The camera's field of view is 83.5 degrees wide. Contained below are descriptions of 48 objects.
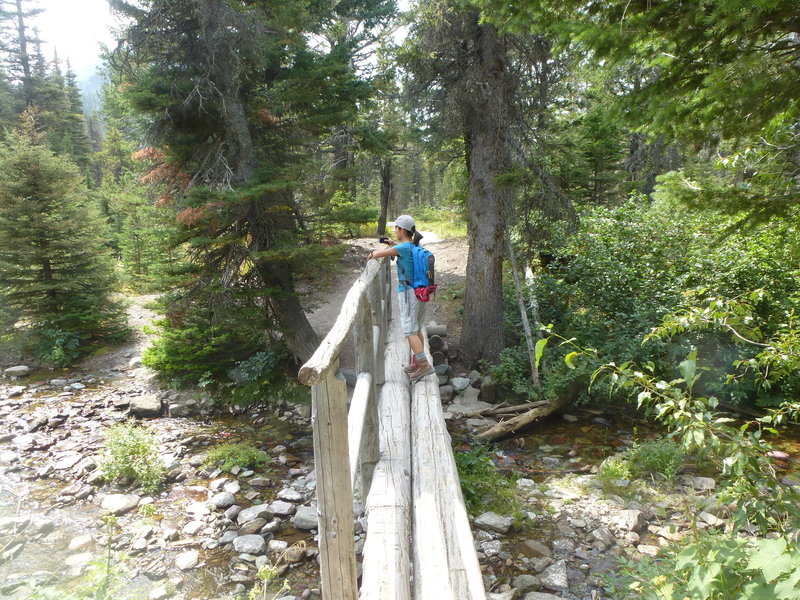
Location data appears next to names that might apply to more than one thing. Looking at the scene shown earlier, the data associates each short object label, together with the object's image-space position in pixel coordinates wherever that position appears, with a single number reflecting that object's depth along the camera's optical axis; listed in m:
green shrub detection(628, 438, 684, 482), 6.39
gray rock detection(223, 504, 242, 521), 6.34
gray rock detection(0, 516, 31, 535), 5.96
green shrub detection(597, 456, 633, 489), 6.38
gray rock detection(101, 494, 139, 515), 6.50
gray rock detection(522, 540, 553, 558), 5.05
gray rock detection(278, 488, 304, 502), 6.76
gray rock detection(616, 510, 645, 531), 5.36
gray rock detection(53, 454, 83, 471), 7.70
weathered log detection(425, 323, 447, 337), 11.48
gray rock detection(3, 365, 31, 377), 11.88
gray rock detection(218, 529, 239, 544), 5.87
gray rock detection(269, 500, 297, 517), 6.39
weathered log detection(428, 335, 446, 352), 10.81
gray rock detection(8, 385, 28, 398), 10.76
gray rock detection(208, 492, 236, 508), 6.65
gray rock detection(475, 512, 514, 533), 5.48
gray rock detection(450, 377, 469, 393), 9.80
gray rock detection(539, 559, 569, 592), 4.55
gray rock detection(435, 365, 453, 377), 10.18
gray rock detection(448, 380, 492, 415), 9.30
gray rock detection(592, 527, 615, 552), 5.14
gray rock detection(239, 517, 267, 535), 6.02
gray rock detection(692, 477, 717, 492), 6.04
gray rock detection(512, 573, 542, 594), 4.56
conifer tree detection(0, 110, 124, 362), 12.40
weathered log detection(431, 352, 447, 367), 10.77
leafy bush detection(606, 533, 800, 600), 1.98
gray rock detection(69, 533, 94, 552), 5.73
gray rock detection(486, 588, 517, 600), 4.35
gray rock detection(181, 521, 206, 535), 6.04
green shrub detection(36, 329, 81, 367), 12.37
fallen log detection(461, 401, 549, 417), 8.68
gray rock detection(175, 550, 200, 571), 5.43
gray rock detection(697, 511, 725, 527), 5.17
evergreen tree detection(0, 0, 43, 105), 32.50
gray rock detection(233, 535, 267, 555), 5.65
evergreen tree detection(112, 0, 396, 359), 8.97
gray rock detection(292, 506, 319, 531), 6.09
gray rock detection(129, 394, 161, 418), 9.73
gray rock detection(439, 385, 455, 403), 9.57
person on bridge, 5.69
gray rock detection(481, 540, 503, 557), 5.12
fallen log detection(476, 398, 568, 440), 8.06
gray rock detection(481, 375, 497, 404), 9.50
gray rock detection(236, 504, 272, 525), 6.23
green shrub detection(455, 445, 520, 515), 5.88
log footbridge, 2.27
